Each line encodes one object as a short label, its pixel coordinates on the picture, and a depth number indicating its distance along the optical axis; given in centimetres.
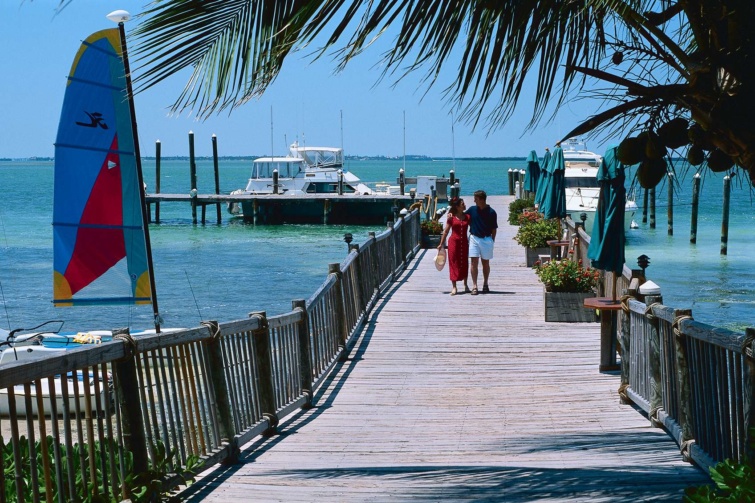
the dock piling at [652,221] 5322
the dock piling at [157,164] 6675
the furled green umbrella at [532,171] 3381
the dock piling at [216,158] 6812
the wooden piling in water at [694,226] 4661
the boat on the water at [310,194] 6150
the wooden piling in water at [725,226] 4100
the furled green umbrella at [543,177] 2341
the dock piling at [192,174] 6450
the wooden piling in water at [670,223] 5087
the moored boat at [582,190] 4138
